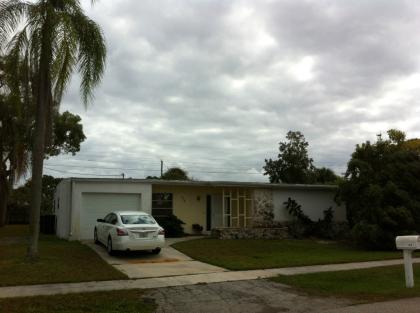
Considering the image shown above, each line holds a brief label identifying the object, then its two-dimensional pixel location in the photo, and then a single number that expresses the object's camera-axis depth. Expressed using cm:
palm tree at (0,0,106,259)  1341
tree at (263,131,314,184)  4300
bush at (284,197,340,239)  2508
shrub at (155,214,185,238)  2286
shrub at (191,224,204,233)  2575
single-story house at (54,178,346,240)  2286
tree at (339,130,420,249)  1953
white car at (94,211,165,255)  1513
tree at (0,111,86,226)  2986
